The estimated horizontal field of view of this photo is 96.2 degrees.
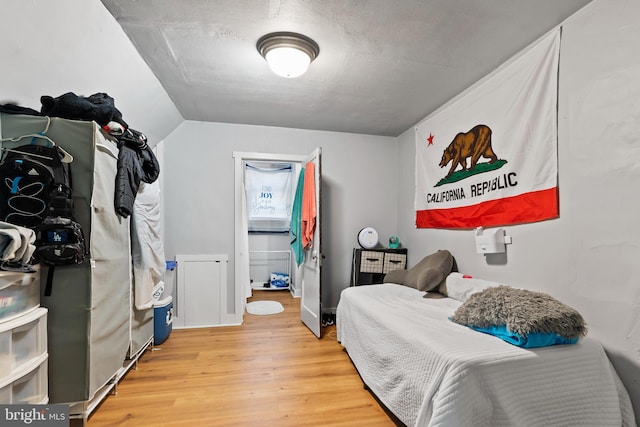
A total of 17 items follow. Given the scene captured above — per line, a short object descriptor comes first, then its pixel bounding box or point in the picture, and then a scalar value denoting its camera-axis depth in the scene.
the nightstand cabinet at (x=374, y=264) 3.38
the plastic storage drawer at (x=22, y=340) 1.26
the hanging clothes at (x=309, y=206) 3.16
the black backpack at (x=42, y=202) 1.46
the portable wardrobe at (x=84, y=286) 1.55
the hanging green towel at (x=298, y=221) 3.62
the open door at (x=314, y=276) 2.98
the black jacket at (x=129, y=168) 1.93
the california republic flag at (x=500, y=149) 1.83
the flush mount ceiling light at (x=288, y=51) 1.87
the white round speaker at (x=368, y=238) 3.56
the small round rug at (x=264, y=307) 3.88
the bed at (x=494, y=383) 1.22
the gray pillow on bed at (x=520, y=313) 1.38
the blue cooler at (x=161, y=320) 2.77
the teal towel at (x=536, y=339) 1.38
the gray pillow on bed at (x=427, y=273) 2.53
